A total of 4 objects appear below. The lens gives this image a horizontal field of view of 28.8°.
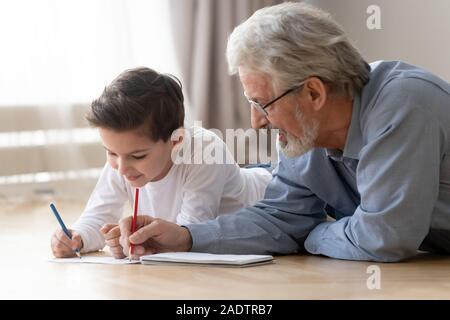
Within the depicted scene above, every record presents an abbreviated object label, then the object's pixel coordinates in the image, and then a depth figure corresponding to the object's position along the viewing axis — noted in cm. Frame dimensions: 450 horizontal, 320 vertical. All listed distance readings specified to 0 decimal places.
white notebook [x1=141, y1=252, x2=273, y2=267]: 209
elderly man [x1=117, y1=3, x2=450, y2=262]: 197
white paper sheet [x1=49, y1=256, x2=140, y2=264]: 222
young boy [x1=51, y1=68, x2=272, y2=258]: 232
